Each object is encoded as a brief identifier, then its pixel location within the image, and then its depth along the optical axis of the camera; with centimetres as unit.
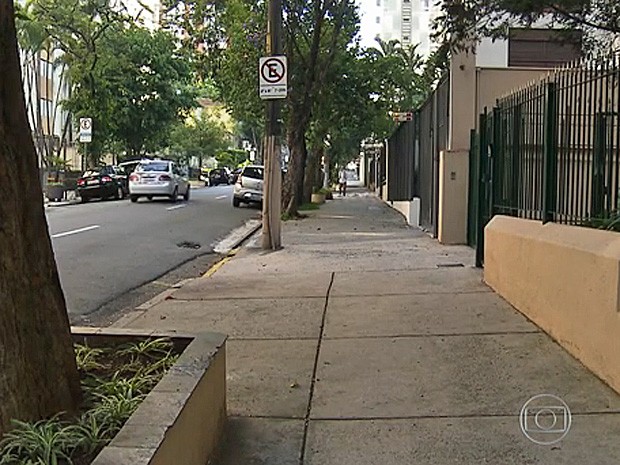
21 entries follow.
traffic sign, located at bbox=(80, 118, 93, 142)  3619
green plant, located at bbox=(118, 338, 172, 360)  479
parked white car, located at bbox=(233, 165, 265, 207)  2923
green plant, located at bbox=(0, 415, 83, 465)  320
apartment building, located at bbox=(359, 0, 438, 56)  9138
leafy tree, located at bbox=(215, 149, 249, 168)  8750
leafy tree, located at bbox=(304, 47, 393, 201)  2736
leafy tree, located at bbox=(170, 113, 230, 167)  7706
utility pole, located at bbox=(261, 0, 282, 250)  1431
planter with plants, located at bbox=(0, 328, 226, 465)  324
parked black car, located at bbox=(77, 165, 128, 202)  3272
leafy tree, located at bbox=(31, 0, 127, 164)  3706
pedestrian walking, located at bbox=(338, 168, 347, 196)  5266
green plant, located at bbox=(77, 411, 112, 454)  341
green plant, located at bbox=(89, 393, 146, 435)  366
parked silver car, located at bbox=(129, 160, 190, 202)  2953
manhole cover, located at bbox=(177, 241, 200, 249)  1606
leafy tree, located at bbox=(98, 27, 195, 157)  4519
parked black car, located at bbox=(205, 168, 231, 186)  6564
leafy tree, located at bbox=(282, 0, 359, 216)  2325
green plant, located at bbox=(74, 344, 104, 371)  461
